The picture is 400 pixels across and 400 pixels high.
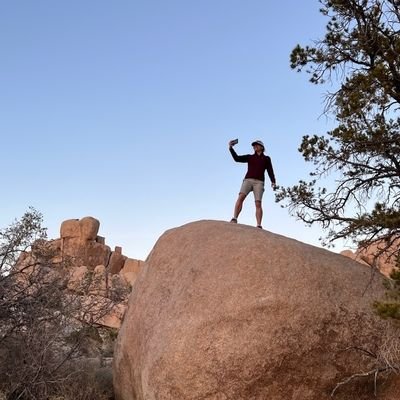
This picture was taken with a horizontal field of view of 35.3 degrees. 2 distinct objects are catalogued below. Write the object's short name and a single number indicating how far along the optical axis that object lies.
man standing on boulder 10.64
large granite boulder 7.23
